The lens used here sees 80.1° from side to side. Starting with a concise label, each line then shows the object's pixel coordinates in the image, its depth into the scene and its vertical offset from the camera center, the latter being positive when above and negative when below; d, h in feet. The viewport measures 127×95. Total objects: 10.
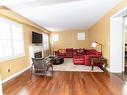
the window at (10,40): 8.47 +0.70
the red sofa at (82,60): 12.74 -2.78
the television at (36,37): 14.09 +1.53
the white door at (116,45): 9.80 -0.11
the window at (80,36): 23.82 +2.72
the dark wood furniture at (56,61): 14.12 -3.02
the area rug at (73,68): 11.11 -3.69
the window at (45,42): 21.07 +0.89
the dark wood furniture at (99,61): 10.95 -2.47
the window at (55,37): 24.69 +2.40
